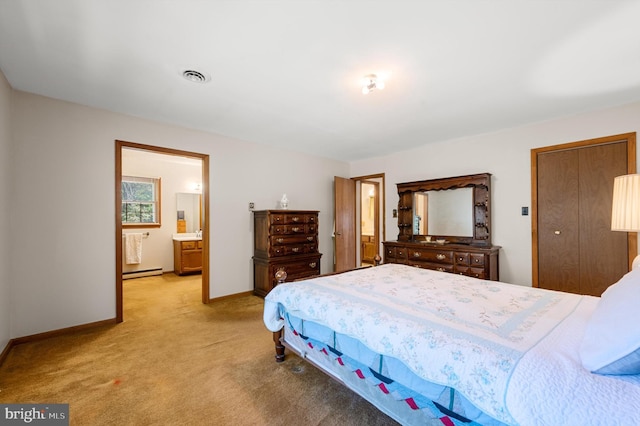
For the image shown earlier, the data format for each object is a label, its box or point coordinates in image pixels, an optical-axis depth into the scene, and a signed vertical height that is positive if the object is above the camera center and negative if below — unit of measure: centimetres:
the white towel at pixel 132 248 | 533 -65
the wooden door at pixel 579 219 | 294 -9
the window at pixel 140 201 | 561 +31
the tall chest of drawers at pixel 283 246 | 399 -49
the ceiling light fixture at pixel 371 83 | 232 +113
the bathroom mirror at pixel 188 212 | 618 +7
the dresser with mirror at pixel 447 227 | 360 -23
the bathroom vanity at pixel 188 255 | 557 -83
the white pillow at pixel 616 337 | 87 -44
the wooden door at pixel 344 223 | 525 -19
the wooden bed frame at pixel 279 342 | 221 -104
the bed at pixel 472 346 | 88 -56
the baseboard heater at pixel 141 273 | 532 -117
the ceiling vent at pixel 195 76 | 225 +118
